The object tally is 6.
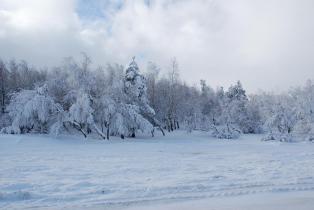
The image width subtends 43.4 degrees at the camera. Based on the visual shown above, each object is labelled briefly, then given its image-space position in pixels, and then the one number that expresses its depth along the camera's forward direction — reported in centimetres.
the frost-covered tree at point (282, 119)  5166
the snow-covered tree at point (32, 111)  3512
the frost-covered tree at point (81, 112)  3541
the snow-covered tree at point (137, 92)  4331
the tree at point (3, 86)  4989
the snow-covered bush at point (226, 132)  4568
